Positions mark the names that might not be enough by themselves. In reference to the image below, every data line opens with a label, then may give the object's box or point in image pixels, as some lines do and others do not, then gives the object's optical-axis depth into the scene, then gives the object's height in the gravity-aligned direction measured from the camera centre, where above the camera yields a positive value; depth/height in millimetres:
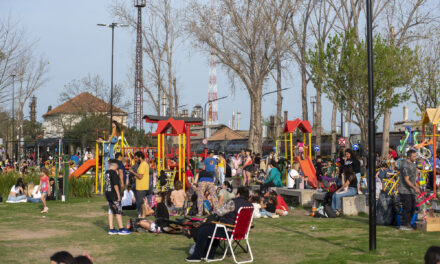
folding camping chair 9594 -1169
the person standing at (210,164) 22656 -371
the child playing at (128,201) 18234 -1417
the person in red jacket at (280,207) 16703 -1468
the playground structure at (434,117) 14531 +912
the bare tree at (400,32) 32219 +6458
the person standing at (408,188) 12570 -698
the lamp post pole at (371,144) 9852 +170
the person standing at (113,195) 12820 -868
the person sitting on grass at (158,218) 13117 -1410
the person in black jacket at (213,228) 9820 -1222
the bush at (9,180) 23266 -1017
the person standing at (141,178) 15352 -607
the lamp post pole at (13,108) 52672 +4305
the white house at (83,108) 64625 +5033
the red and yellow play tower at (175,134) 22172 +624
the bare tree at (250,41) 36094 +6861
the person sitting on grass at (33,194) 21839 -1479
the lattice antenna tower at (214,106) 78300 +6689
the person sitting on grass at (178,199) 16641 -1239
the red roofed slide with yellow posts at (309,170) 21266 -563
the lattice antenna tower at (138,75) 47719 +6735
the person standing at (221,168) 26422 -613
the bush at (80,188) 23328 -1314
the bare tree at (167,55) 46469 +7756
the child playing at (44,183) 18891 -949
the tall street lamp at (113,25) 42281 +8940
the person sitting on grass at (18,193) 21797 -1442
